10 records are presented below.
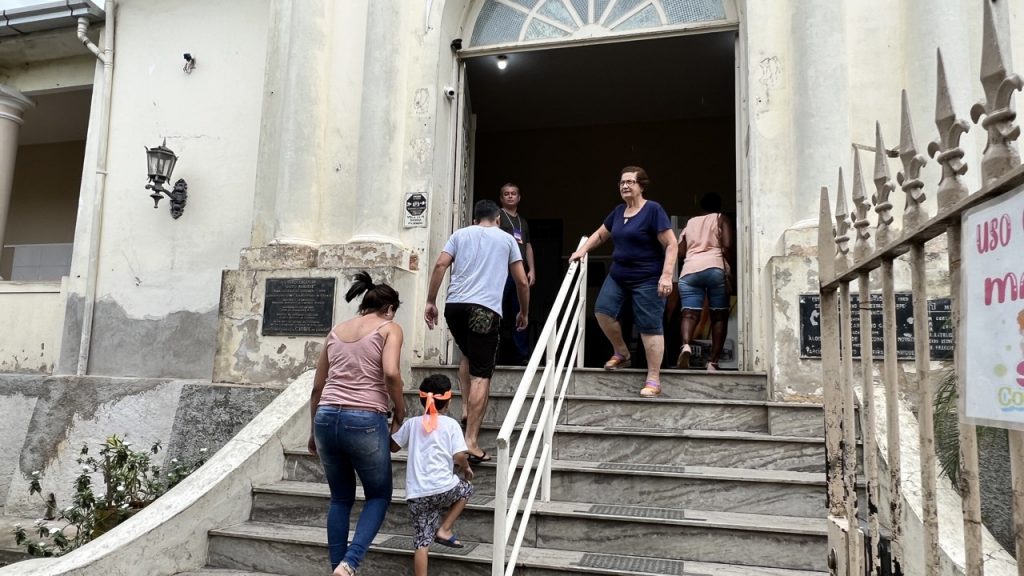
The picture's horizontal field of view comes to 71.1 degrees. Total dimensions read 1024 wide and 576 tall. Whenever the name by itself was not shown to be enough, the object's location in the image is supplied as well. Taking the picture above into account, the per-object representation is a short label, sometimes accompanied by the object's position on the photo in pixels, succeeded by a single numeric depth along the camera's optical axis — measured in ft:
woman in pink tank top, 11.76
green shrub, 16.26
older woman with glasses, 16.75
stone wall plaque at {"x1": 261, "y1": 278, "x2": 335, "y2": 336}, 20.03
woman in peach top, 18.67
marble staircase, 12.03
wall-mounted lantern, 25.23
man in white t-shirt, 14.80
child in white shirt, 11.82
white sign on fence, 4.04
